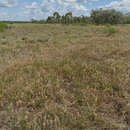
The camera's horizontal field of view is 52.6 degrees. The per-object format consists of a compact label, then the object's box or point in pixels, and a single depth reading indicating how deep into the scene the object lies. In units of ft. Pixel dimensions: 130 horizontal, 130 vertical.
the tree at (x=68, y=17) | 171.94
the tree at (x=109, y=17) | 147.27
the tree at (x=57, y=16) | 181.98
